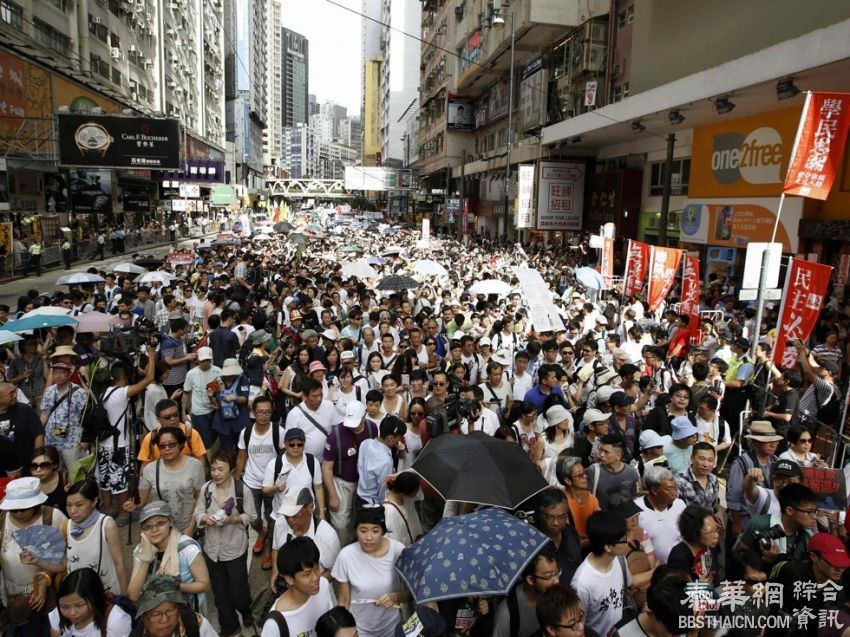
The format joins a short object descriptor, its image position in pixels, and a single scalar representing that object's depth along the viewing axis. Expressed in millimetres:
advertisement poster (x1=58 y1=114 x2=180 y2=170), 24891
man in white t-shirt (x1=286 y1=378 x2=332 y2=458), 5477
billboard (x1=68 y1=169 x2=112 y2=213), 33138
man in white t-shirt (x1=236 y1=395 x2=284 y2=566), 5117
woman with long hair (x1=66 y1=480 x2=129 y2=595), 3732
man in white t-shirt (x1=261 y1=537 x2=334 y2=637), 3176
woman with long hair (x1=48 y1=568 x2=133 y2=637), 3102
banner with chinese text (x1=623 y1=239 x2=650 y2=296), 13633
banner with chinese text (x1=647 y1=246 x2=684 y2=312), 12522
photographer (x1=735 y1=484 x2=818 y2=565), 3915
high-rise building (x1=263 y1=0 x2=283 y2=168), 183875
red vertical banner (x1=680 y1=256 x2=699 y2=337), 10898
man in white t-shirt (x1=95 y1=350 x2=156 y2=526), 5629
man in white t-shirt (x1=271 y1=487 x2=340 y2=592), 3797
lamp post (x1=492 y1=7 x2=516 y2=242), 27364
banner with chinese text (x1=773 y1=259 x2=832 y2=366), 7492
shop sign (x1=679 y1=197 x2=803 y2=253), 14891
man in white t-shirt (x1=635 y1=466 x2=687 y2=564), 4035
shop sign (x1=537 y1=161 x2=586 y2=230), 28984
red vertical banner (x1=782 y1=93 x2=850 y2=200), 10242
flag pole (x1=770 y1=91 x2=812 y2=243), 10016
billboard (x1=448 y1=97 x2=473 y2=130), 50875
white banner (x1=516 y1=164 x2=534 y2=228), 29641
